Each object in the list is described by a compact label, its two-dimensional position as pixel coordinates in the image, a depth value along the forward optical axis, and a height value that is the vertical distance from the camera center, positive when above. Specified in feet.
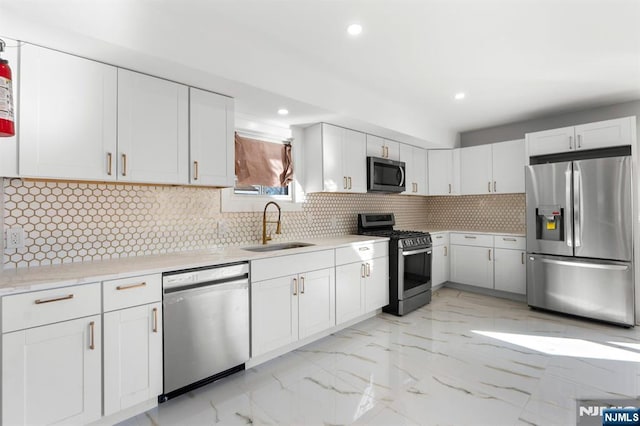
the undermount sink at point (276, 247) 10.00 -0.98
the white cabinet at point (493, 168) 14.65 +2.35
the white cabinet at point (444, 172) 16.76 +2.38
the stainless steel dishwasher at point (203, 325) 6.82 -2.48
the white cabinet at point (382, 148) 13.52 +3.07
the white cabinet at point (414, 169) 15.52 +2.44
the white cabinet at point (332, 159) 11.75 +2.22
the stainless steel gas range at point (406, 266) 12.56 -2.02
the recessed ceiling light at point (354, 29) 7.57 +4.54
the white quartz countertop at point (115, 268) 5.35 -1.03
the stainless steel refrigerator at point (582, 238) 11.05 -0.82
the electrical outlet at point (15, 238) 6.45 -0.41
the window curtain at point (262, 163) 10.61 +1.92
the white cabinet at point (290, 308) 8.43 -2.64
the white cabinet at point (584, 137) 11.34 +3.03
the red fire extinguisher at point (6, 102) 4.79 +1.77
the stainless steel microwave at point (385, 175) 13.25 +1.83
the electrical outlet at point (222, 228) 9.86 -0.34
